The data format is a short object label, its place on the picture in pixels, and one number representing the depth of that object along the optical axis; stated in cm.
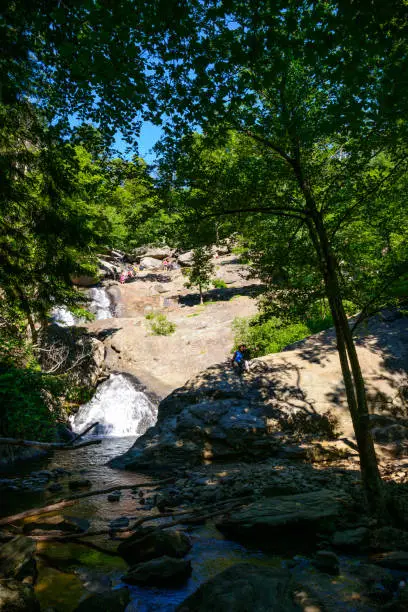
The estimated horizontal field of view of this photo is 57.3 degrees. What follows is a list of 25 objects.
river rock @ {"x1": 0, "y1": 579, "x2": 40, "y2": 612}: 321
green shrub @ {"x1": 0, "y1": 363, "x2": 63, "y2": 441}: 1159
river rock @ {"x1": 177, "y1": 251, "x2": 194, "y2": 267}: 4527
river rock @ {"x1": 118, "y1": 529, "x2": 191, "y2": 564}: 474
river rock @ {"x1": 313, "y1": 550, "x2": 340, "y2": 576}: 437
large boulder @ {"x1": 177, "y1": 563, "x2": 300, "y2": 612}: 332
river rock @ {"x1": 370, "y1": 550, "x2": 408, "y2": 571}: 428
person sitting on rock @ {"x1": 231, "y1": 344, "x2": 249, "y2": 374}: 1232
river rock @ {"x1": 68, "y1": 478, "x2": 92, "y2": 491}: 866
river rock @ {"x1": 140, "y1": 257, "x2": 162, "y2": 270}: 4696
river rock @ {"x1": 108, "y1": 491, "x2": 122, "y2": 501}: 755
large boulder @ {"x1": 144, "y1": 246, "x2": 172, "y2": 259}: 4869
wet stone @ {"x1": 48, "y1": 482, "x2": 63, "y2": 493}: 843
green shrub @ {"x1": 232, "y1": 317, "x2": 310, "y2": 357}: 2039
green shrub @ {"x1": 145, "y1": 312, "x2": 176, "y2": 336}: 2738
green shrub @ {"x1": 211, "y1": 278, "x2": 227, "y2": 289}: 3814
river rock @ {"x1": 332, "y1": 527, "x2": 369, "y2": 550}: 484
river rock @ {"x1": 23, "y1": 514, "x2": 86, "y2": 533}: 564
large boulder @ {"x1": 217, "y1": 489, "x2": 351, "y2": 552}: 525
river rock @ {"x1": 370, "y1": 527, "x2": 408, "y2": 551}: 477
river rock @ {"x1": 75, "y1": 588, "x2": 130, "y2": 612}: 351
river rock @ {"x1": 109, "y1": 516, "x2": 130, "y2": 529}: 597
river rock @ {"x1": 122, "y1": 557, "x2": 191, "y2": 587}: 425
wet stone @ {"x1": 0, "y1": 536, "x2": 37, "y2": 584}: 395
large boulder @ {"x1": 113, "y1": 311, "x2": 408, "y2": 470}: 1014
